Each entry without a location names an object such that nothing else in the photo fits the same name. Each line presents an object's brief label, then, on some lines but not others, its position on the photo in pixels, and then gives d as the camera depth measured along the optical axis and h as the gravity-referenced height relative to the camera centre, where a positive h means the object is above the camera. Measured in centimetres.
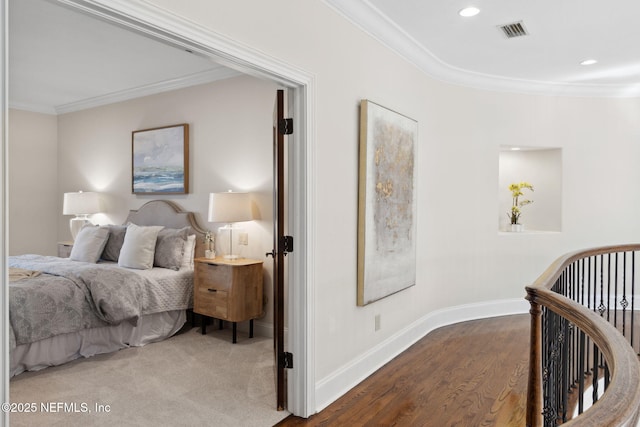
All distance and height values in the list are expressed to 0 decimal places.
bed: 335 -73
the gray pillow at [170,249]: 455 -45
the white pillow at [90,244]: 482 -42
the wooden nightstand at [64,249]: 567 -56
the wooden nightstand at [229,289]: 399 -78
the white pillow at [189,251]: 459 -48
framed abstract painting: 323 +3
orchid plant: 549 +7
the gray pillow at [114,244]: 495 -43
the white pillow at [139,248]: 448 -44
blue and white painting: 494 +55
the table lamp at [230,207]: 410 -1
